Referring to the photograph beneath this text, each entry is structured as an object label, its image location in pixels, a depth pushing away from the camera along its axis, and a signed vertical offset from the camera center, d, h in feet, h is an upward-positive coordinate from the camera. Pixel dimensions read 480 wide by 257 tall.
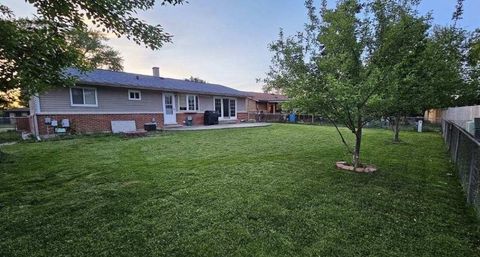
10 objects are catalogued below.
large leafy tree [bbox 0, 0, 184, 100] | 10.68 +3.81
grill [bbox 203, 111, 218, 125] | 57.82 -1.60
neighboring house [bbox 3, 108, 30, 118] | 106.73 +0.64
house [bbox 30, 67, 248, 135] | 37.23 +1.74
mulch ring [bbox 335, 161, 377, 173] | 17.48 -4.16
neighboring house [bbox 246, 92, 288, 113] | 99.00 +2.72
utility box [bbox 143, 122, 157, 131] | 44.51 -2.46
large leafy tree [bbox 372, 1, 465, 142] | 15.76 +3.40
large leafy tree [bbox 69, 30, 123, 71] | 92.32 +22.39
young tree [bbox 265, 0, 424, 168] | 15.65 +3.15
